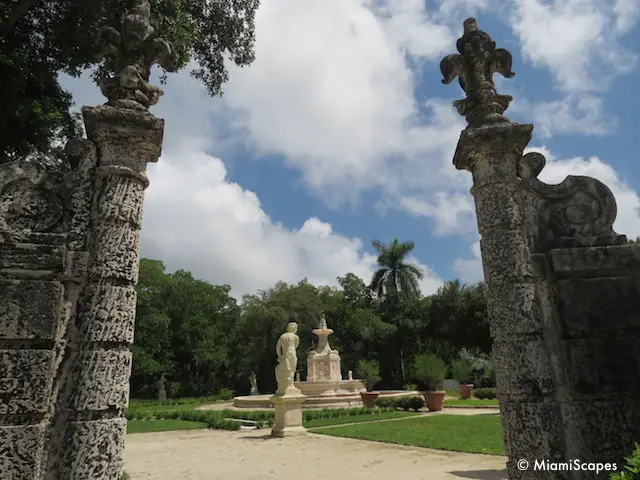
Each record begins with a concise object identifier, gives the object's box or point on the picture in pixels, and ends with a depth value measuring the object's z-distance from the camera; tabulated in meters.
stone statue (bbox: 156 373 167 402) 34.34
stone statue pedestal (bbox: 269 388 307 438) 11.79
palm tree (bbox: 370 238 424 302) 38.62
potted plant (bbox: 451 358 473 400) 28.80
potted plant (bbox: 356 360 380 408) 26.52
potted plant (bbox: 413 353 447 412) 21.69
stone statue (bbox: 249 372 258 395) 32.78
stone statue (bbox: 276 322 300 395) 12.56
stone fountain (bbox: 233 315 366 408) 21.32
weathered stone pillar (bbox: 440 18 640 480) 3.70
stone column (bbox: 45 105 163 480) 3.53
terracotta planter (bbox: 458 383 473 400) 24.47
